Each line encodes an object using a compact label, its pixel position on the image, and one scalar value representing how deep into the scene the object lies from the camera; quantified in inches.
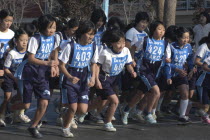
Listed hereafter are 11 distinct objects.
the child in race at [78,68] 509.4
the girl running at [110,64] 548.1
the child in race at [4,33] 582.2
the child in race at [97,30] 625.8
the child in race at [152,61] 591.5
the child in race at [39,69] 510.6
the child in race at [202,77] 612.8
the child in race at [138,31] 622.8
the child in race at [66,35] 585.7
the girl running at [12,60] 553.6
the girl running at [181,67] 611.8
